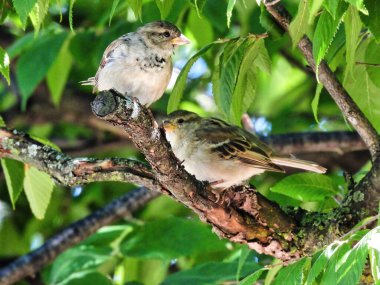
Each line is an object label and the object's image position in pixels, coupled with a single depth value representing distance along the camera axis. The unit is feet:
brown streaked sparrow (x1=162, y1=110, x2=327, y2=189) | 34.78
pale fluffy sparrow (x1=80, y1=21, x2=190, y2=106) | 34.45
